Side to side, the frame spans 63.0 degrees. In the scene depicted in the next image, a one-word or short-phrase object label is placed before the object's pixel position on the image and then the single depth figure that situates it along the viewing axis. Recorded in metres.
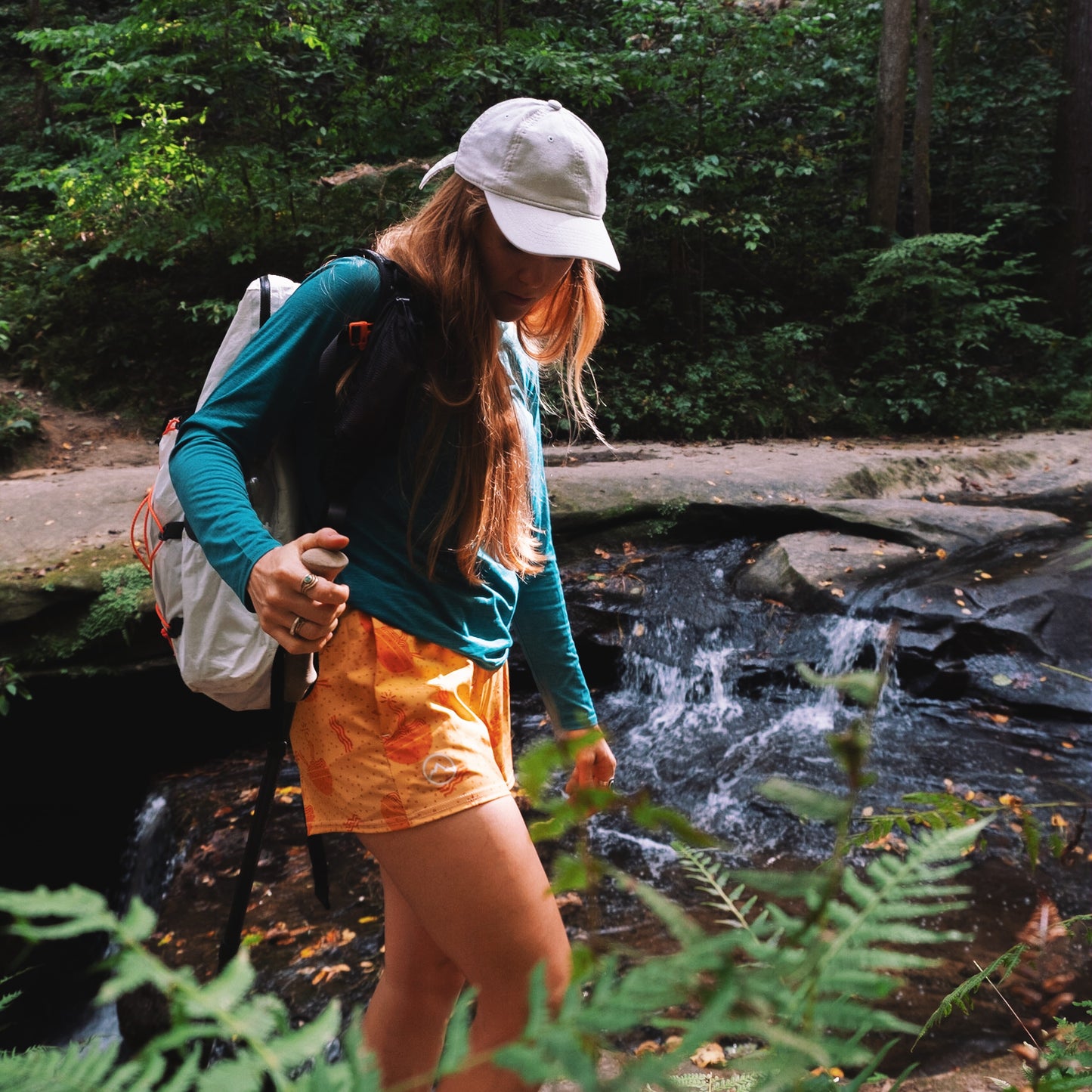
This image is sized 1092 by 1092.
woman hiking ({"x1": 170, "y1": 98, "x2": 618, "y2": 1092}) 1.63
